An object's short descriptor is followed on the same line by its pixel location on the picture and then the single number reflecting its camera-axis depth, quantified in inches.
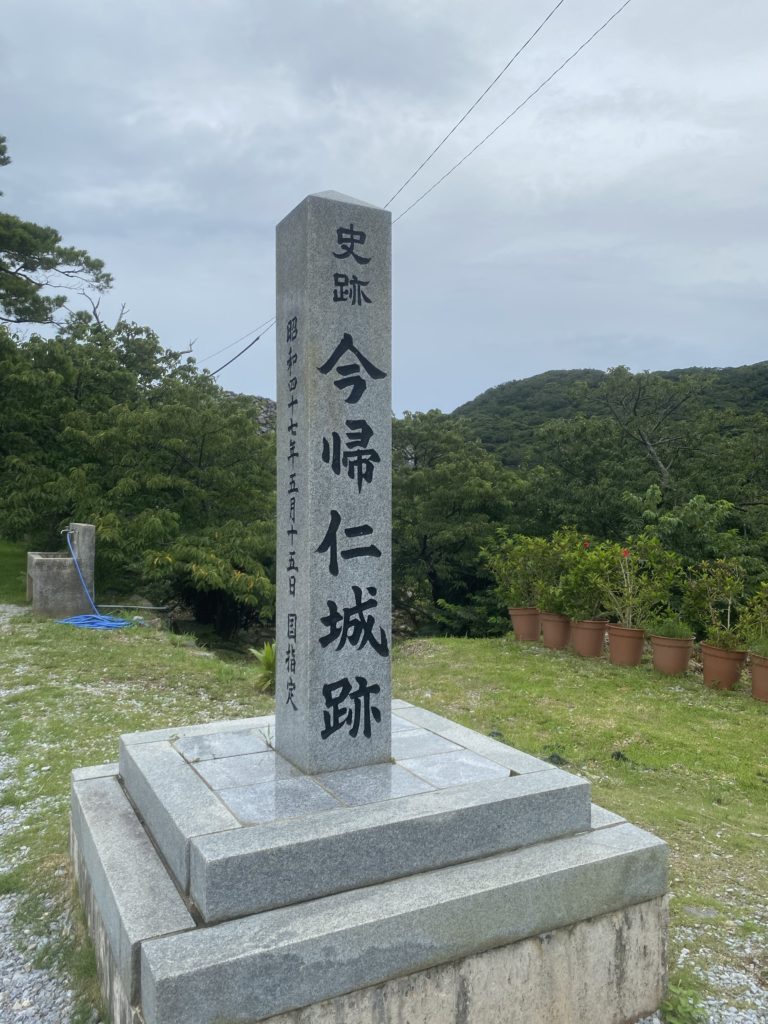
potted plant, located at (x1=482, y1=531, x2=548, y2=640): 363.6
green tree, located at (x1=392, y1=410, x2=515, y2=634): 530.6
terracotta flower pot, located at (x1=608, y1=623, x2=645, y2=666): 311.0
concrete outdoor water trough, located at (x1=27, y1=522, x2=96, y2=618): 380.2
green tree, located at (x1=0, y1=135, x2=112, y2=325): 531.5
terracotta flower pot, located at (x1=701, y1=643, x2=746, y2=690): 275.6
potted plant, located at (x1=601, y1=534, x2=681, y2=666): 312.7
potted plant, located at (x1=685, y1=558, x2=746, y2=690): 277.0
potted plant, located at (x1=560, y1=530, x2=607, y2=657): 324.5
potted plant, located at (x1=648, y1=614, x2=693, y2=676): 293.4
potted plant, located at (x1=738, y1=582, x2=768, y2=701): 262.4
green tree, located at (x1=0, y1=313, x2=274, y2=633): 424.2
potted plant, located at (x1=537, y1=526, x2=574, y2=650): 341.1
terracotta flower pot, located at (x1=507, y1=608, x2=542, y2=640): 364.2
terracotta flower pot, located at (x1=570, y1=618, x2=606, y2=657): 325.4
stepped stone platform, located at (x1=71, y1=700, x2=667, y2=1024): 84.6
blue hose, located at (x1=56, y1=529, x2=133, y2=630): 358.0
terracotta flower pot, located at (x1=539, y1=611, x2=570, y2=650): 343.0
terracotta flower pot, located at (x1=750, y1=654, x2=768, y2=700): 261.0
